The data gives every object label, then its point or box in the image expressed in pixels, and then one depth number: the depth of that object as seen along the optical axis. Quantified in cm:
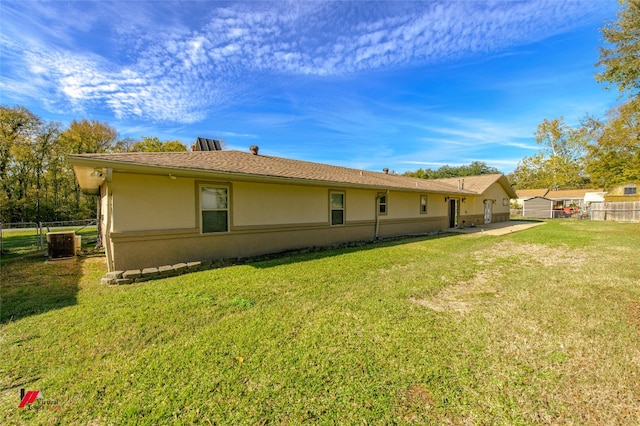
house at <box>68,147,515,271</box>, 634
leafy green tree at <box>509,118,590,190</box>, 3853
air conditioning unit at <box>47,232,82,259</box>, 855
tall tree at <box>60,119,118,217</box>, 2856
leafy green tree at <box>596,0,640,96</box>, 1104
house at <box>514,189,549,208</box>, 4087
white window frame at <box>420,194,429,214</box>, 1562
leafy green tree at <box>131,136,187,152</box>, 3288
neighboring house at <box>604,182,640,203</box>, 2598
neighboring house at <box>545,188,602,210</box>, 3775
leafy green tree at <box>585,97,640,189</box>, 1884
